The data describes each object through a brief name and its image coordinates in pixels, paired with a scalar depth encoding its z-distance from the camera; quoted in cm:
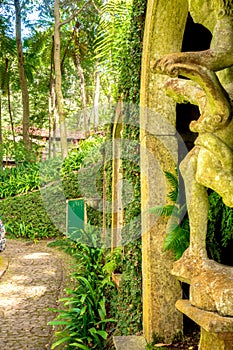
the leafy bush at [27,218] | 1229
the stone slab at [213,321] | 167
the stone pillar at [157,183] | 315
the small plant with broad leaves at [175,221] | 273
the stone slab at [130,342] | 314
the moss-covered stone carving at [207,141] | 174
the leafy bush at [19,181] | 1337
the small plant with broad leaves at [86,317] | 446
